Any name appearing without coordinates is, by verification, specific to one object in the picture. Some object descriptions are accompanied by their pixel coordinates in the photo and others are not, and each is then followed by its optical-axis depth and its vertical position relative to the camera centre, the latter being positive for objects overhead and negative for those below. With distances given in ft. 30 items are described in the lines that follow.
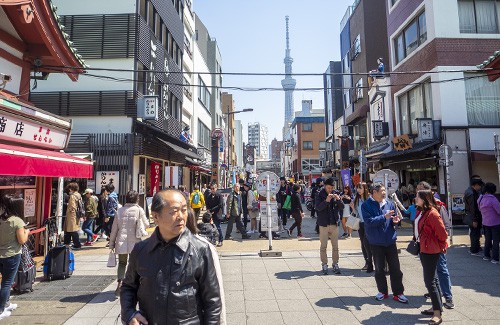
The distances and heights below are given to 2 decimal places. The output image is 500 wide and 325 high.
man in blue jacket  17.89 -3.02
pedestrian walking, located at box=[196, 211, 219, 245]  23.91 -2.84
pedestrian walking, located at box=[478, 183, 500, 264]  25.85 -2.42
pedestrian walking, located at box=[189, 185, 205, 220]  44.60 -1.39
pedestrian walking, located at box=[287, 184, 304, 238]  40.29 -2.73
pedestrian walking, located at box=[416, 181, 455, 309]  16.50 -4.91
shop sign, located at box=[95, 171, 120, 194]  50.14 +2.10
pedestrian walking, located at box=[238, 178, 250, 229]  43.24 -1.23
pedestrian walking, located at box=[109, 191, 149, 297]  19.39 -2.30
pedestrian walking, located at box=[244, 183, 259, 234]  43.65 -2.31
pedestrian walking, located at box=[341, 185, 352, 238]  39.52 -3.51
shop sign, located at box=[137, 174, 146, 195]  54.75 +1.35
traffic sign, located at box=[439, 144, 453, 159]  35.37 +3.92
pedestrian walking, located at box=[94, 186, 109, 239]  36.99 -2.51
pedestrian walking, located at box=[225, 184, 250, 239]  38.19 -2.23
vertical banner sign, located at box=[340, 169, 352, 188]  58.08 +2.06
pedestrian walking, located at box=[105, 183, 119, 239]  35.47 -1.40
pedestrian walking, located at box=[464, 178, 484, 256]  28.68 -2.75
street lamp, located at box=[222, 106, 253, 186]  95.63 +23.99
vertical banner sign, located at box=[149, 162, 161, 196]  59.11 +2.69
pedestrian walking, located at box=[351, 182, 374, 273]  24.02 -3.11
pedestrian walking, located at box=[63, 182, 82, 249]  31.99 -2.69
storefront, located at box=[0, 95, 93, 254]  20.04 +2.39
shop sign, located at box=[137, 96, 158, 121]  51.67 +13.53
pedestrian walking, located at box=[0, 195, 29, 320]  16.60 -2.56
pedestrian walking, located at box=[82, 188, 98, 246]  36.37 -2.33
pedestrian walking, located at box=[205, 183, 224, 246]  36.52 -1.74
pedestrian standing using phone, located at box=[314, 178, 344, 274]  23.79 -2.48
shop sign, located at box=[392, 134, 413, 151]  54.46 +7.71
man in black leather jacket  7.40 -2.03
